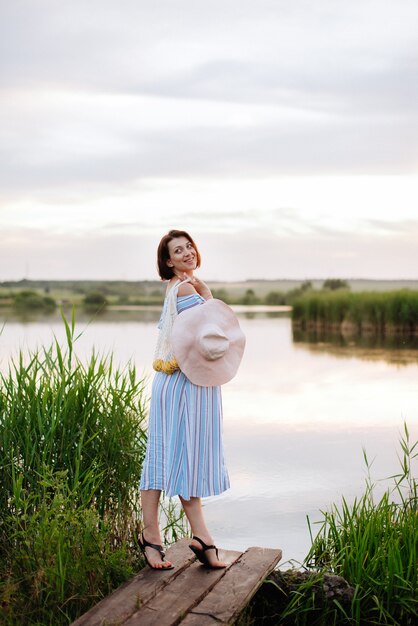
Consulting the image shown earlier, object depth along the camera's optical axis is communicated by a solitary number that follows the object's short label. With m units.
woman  3.29
